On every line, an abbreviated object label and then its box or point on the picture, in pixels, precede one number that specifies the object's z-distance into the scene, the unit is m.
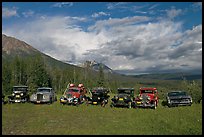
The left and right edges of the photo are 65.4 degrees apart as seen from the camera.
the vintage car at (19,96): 17.57
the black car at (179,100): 16.27
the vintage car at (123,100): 15.88
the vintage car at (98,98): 17.13
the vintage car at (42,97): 17.71
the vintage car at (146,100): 15.79
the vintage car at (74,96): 16.91
